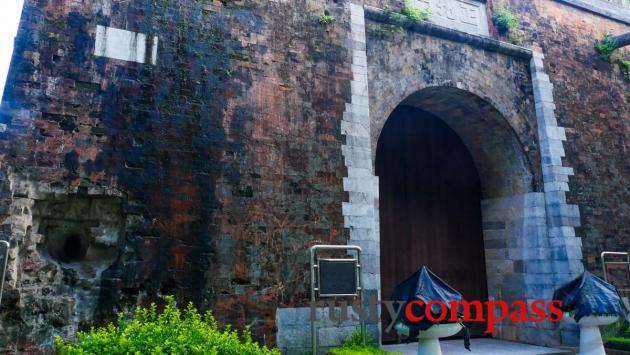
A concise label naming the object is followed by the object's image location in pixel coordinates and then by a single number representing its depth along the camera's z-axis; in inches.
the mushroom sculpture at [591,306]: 268.8
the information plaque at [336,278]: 271.6
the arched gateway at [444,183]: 375.6
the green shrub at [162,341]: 152.9
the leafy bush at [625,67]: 441.1
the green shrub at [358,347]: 248.8
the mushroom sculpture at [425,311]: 222.4
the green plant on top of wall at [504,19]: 383.6
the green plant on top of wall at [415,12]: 344.0
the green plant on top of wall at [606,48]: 430.0
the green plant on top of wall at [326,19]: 310.8
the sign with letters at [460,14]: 365.7
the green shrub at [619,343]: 319.9
